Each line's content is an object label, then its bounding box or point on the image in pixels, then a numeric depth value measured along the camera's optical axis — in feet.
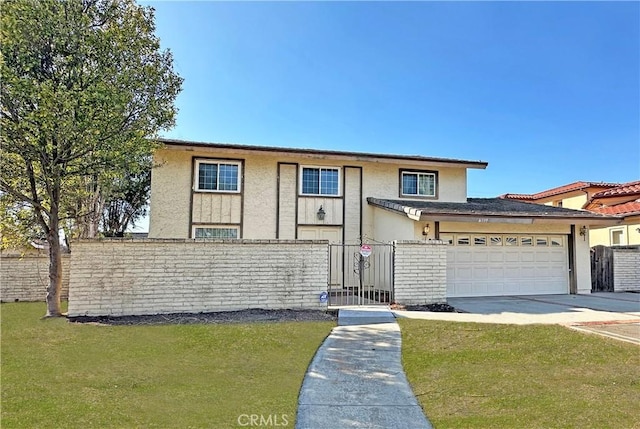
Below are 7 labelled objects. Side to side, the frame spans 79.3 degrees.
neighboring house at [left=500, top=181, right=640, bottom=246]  63.52
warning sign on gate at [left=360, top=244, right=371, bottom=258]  36.55
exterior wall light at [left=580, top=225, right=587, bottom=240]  49.55
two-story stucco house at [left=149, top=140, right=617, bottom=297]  46.60
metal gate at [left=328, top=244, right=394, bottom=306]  41.70
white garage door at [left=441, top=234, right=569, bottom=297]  46.39
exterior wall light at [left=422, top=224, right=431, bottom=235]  44.55
